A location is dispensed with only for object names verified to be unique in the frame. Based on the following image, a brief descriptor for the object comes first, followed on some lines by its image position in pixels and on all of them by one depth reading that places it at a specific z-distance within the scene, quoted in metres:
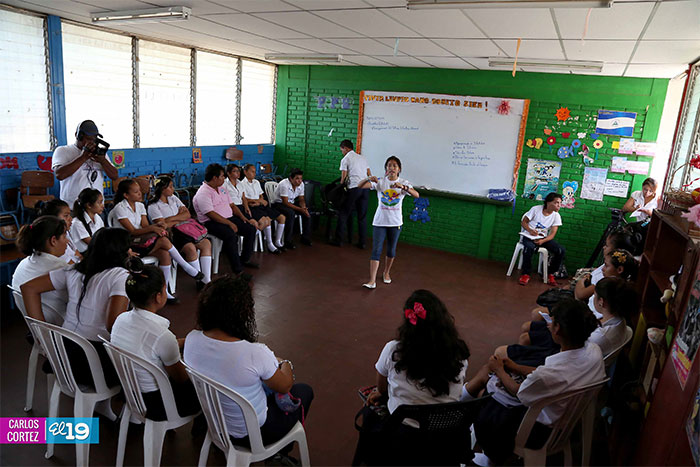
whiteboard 6.98
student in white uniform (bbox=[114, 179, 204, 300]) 4.53
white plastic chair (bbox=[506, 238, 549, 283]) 6.39
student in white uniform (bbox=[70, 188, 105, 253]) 3.98
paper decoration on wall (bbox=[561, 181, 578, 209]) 6.68
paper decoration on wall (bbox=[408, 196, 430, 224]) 7.71
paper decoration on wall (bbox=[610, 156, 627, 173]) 6.37
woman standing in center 5.29
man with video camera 4.66
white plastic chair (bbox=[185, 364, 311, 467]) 1.98
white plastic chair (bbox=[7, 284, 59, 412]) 2.71
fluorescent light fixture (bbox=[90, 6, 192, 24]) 4.25
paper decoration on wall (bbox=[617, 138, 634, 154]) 6.29
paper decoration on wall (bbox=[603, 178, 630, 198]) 6.43
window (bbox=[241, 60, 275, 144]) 8.31
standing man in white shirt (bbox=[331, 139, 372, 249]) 7.42
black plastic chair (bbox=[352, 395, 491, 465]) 1.89
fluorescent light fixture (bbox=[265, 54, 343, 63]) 6.71
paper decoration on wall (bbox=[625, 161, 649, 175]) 6.26
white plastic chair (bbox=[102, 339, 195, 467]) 2.17
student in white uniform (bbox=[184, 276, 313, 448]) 2.04
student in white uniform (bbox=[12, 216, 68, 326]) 2.75
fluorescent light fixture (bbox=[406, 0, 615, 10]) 2.86
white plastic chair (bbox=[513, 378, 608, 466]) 2.20
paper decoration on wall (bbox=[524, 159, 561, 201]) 6.77
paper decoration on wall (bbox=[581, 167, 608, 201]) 6.52
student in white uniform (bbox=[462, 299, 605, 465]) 2.22
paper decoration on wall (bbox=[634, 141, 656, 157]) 6.14
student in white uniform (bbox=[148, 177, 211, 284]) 4.96
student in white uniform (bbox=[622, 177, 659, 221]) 5.90
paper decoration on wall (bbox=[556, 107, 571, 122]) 6.57
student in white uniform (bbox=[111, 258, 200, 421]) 2.25
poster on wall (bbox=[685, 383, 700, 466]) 1.41
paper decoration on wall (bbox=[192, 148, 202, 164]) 7.22
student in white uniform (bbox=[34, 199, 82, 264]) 3.57
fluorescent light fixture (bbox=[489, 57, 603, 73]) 5.42
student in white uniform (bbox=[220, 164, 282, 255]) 6.26
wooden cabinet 1.70
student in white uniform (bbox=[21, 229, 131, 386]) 2.51
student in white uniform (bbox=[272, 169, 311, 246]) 6.97
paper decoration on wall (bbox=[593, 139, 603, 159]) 6.45
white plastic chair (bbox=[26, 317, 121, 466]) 2.31
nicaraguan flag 6.27
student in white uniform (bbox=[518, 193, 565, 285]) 6.27
